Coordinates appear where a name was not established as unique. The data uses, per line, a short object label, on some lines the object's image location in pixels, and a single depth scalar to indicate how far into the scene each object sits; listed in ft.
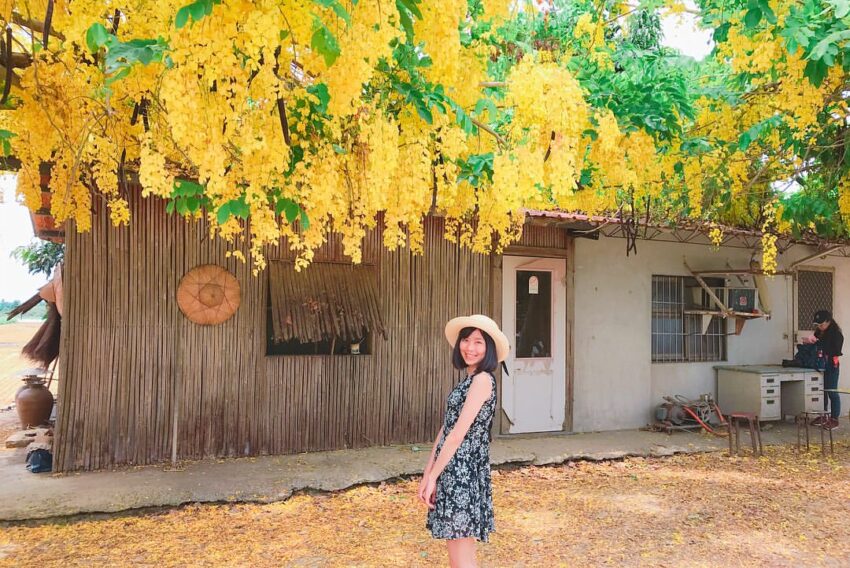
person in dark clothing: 26.35
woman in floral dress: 8.80
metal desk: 25.04
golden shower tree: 8.51
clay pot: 20.65
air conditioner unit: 25.82
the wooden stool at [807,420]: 21.82
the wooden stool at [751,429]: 20.79
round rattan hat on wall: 17.48
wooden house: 16.69
